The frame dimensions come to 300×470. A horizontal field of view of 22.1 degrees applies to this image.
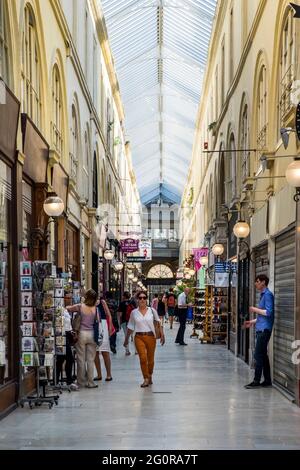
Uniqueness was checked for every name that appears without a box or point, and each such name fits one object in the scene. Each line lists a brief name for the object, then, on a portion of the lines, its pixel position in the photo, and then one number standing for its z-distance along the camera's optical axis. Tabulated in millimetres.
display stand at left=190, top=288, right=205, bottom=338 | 24641
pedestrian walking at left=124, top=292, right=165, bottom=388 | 11969
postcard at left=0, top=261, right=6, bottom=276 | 8898
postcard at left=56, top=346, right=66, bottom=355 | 10820
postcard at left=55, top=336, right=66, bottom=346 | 10914
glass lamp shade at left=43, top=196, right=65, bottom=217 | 11297
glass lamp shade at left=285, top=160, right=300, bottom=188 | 8784
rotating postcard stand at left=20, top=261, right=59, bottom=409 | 9648
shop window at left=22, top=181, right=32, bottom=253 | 11234
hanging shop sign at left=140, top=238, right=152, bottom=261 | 50375
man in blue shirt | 11461
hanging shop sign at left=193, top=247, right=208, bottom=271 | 28922
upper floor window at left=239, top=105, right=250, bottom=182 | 16644
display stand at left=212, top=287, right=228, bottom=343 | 21359
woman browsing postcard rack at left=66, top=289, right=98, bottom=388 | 11914
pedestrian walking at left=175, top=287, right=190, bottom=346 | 21547
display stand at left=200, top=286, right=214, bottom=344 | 21641
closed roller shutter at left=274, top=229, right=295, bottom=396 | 10477
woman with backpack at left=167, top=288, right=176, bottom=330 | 33719
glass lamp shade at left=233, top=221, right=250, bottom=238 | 14969
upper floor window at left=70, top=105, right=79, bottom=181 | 17750
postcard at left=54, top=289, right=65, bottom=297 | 10558
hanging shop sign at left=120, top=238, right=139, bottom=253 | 35875
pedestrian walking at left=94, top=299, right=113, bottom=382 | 12734
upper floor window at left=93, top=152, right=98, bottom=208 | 24297
